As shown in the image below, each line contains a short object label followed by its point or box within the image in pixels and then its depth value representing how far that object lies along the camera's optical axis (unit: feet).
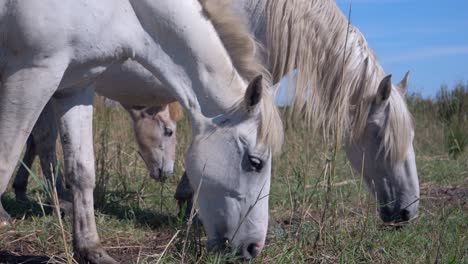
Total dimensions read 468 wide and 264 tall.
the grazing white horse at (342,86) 14.39
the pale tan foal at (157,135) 19.30
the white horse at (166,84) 9.84
